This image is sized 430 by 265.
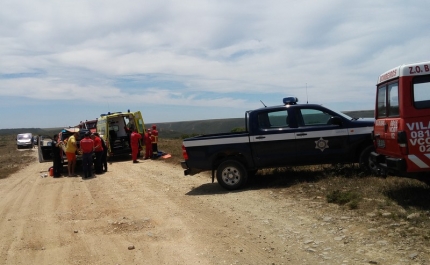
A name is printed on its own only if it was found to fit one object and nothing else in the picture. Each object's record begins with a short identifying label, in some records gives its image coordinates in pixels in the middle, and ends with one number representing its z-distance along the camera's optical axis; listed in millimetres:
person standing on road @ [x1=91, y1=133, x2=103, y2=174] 15452
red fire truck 6691
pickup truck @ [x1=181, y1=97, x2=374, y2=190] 9680
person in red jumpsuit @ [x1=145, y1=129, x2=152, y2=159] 19719
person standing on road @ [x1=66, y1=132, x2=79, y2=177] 15234
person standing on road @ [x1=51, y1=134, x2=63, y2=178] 15789
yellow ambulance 21047
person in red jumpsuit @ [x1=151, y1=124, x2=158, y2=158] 19875
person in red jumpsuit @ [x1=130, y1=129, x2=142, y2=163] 19094
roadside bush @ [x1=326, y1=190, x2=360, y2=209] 7208
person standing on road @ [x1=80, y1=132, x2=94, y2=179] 14602
